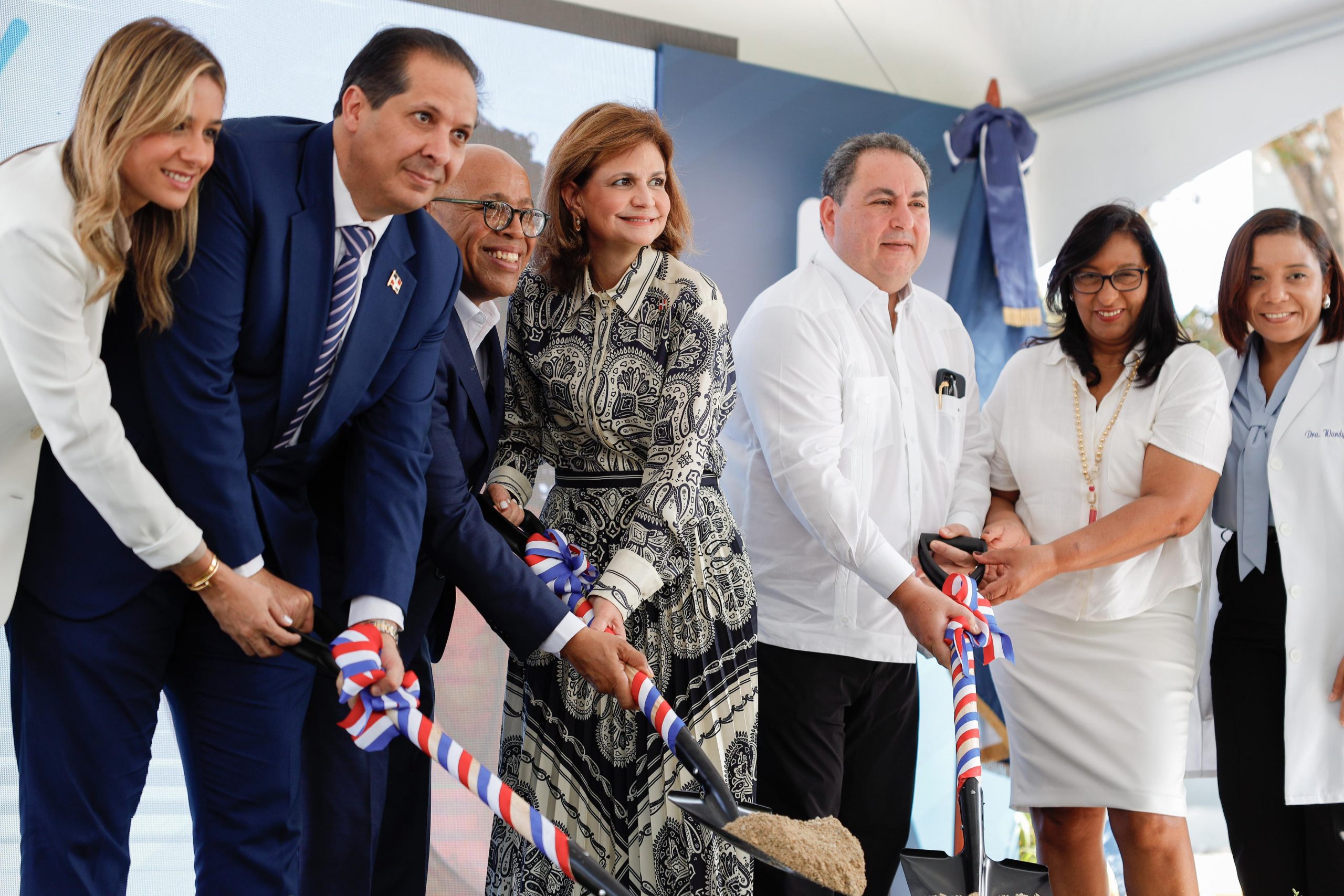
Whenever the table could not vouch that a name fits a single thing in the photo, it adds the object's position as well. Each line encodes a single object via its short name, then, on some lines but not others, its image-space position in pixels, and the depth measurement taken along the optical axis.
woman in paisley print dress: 2.20
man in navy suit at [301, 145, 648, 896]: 2.06
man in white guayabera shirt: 2.48
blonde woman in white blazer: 1.57
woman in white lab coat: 2.71
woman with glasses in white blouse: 2.71
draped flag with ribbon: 4.27
